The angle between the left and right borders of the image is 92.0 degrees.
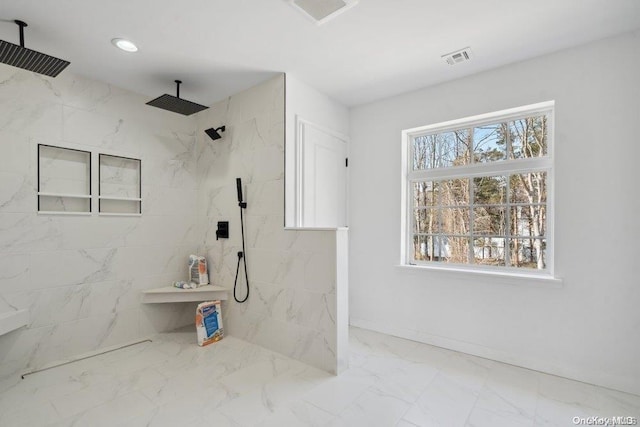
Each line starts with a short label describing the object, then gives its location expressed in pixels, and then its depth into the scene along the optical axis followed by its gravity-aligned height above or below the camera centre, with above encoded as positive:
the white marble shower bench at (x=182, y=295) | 3.02 -0.81
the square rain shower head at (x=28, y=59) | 1.84 +0.97
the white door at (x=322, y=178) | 2.93 +0.36
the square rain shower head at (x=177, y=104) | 2.59 +0.95
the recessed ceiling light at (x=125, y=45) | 2.23 +1.24
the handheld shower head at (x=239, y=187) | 2.96 +0.25
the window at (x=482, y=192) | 2.56 +0.19
